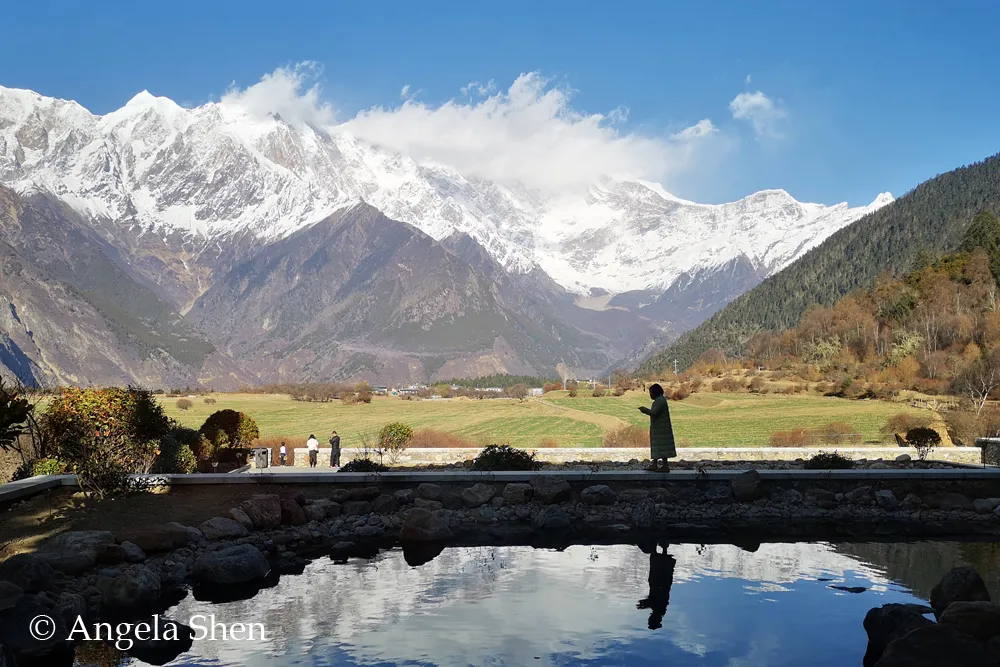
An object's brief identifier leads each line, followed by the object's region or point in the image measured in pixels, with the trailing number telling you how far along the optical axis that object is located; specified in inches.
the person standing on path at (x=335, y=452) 1333.7
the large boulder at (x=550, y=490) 840.3
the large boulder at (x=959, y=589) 503.8
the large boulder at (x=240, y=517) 736.3
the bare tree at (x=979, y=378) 2413.9
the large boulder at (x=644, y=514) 810.8
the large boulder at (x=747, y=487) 853.8
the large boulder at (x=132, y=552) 619.8
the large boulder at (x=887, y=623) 454.3
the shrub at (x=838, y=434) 1685.5
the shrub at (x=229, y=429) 1286.9
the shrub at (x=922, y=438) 1317.7
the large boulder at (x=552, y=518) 807.1
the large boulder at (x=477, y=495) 839.1
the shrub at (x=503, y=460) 986.7
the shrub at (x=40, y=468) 847.7
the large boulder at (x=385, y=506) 831.7
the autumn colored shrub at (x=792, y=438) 1688.0
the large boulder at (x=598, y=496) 840.3
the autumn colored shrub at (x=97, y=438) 773.3
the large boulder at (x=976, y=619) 410.2
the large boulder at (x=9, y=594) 459.8
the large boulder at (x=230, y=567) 610.9
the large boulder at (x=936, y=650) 374.0
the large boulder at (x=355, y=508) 824.6
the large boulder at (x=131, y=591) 550.3
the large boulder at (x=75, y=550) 575.9
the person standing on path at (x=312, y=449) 1427.2
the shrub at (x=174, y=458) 1000.9
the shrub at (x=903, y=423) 1797.5
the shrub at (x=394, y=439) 1421.0
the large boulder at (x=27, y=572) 514.6
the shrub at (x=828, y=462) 1001.5
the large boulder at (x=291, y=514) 772.6
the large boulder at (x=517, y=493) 846.5
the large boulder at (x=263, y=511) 748.6
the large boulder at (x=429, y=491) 845.2
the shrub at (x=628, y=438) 1759.4
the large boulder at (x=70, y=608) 503.2
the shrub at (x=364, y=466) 956.6
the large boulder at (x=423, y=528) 745.0
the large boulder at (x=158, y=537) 645.9
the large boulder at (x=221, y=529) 697.6
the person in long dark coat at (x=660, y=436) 844.0
